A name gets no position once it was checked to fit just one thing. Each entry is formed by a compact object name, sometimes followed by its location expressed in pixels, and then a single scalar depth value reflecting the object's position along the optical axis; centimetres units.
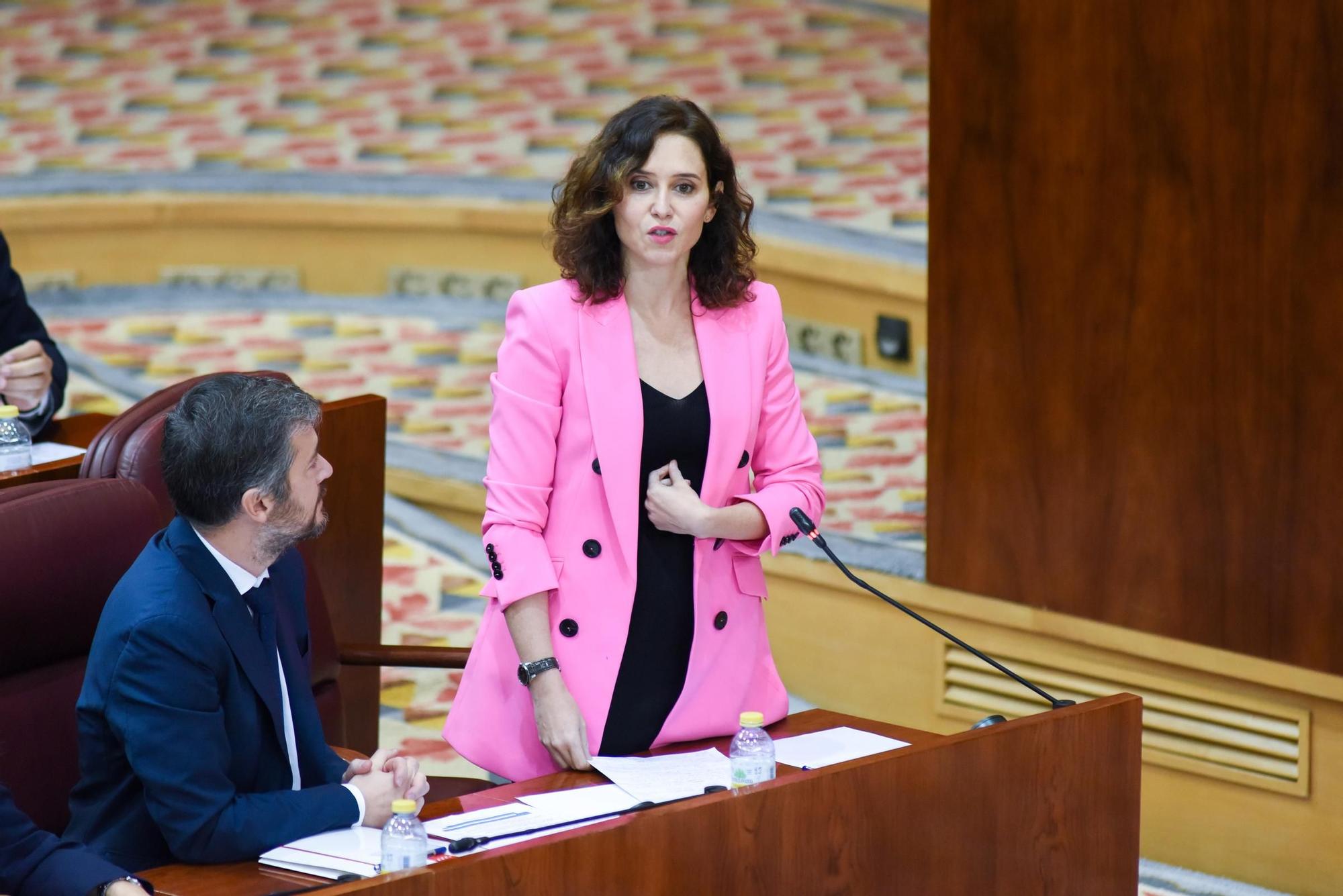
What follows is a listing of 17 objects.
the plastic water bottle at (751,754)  1275
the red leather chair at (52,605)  1294
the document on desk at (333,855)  1255
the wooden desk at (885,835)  1238
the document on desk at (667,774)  1275
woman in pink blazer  1287
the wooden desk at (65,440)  1372
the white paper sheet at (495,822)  1262
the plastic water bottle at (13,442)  1381
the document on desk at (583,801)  1268
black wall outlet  1930
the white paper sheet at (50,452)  1389
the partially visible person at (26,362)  1408
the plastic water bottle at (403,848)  1247
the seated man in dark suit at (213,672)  1258
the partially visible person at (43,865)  1249
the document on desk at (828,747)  1290
